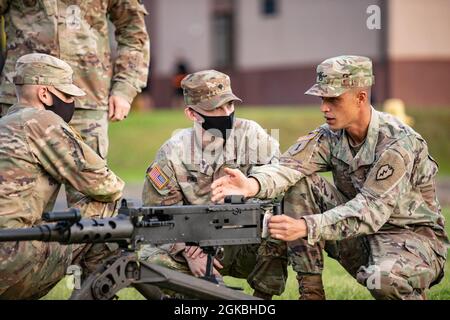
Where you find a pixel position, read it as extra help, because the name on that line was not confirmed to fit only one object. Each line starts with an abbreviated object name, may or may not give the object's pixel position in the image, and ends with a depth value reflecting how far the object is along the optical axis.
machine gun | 11.03
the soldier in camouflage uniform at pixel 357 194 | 12.93
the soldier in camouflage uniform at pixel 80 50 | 15.33
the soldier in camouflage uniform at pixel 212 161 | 14.39
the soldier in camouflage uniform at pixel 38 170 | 12.60
